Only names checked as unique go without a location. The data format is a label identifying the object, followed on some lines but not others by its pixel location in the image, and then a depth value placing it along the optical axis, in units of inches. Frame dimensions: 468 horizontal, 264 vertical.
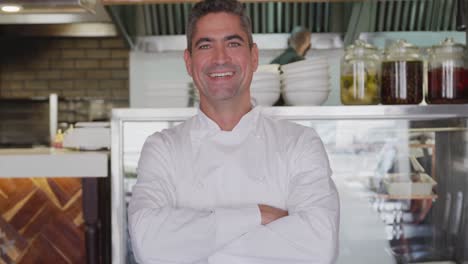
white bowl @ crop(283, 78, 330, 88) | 83.3
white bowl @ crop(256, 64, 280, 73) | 85.7
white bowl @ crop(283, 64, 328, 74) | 83.6
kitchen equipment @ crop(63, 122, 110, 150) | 94.8
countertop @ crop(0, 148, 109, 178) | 87.3
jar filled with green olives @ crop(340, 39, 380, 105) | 83.5
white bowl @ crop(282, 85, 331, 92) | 83.4
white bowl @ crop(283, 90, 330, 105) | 83.7
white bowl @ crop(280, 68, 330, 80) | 83.4
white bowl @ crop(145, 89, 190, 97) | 87.4
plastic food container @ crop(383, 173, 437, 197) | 88.9
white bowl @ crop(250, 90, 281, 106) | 83.4
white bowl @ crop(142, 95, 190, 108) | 87.3
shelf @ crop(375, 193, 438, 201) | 89.4
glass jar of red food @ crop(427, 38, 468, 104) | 83.1
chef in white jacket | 60.2
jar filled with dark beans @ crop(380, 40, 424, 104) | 82.9
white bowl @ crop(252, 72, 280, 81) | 84.3
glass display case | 82.4
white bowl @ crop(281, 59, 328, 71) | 83.6
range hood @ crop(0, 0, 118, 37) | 97.1
